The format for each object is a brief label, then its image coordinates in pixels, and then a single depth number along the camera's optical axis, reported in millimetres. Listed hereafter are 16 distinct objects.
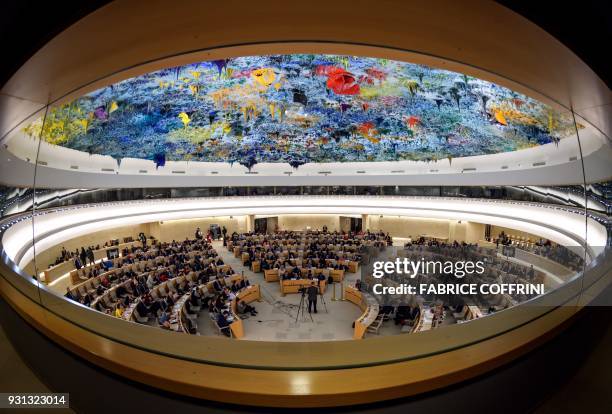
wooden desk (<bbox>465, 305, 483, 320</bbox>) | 9445
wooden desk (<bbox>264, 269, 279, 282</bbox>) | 15391
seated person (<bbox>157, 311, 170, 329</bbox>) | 8826
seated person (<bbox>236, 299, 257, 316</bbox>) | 11414
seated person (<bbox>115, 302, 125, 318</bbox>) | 9559
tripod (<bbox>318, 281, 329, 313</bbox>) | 12297
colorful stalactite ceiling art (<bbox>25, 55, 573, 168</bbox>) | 11680
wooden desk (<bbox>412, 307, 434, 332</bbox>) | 8812
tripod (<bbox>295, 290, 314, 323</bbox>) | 11116
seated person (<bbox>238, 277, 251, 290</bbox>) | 12628
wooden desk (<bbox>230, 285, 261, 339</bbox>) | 9664
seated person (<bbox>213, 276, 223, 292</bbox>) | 12956
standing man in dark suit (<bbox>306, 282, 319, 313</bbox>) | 11101
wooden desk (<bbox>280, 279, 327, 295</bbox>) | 13695
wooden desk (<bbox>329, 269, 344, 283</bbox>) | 14834
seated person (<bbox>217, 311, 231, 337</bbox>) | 9501
